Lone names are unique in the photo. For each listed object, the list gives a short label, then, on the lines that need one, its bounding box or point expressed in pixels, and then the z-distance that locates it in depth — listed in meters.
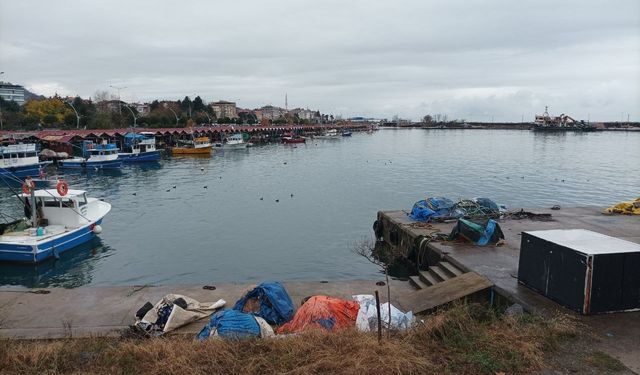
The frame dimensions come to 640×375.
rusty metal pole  7.29
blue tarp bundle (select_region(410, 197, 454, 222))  21.28
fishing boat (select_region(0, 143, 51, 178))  48.16
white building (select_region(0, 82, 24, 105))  187.02
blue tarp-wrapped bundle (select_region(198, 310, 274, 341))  8.64
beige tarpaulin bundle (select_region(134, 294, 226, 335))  10.17
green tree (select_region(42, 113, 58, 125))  92.96
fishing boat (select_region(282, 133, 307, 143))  114.51
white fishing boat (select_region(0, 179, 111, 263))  19.75
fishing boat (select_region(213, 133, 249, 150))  94.50
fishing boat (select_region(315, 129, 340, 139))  146.50
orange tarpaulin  9.41
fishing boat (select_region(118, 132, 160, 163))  66.00
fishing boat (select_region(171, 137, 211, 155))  79.38
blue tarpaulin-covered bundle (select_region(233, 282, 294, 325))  10.70
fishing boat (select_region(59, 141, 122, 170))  58.97
